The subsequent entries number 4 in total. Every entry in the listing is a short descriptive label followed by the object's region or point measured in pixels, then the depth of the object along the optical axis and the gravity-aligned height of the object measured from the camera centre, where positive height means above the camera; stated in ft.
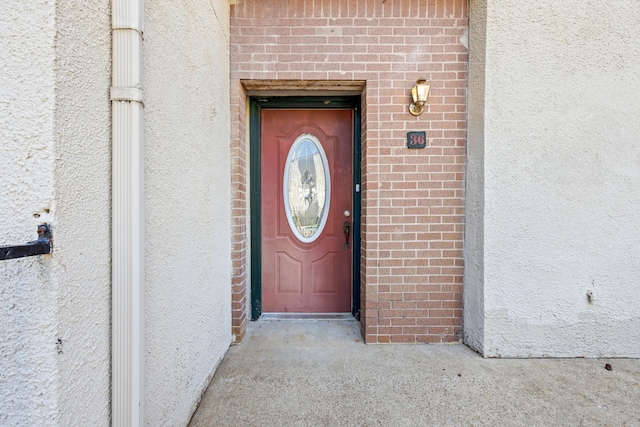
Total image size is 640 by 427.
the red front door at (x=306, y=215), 10.68 -0.16
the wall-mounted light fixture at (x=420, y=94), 8.42 +3.38
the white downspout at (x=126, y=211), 3.87 -0.01
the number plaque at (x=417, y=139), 8.80 +2.15
